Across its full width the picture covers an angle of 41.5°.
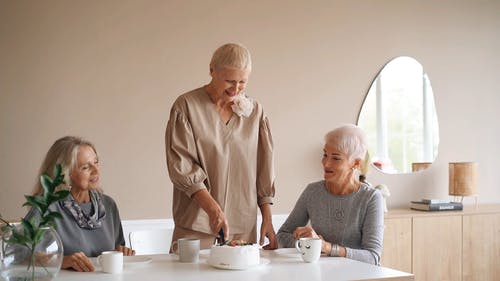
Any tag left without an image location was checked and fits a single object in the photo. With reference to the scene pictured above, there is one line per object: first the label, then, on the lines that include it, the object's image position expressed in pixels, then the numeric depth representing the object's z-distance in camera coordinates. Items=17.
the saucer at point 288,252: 2.33
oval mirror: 4.69
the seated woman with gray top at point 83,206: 2.37
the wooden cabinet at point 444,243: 4.21
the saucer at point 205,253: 2.32
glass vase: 1.68
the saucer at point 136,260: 2.10
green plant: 1.58
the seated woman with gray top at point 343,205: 2.53
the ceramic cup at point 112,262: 2.00
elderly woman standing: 2.52
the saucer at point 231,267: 2.05
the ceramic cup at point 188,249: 2.19
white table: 1.93
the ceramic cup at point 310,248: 2.18
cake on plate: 2.05
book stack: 4.48
